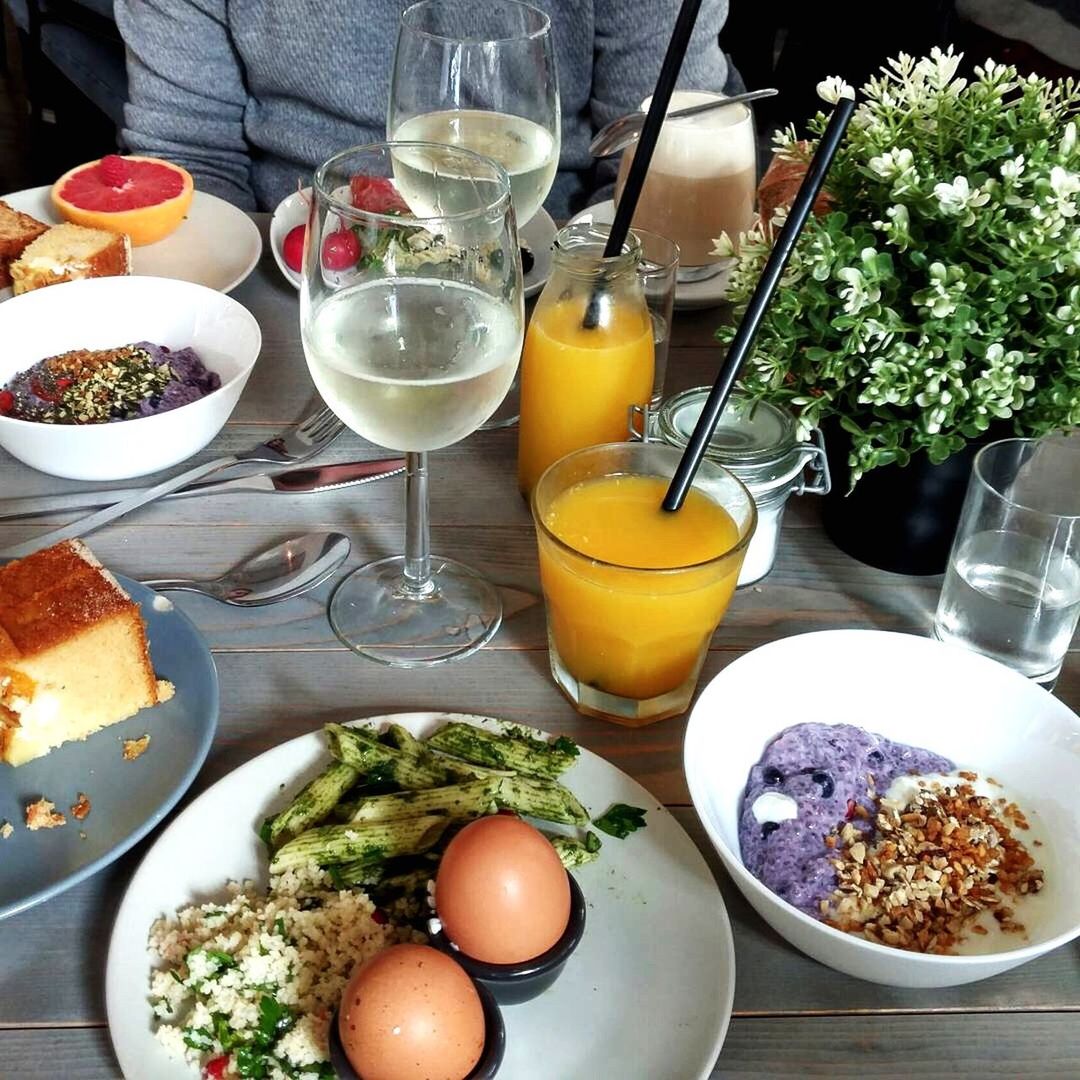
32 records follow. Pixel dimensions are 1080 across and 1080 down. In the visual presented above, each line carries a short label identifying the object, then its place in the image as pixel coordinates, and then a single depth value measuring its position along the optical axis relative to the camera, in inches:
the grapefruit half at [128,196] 60.8
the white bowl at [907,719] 31.6
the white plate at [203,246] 60.0
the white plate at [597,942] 27.2
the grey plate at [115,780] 31.0
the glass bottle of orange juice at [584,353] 43.6
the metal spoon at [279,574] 41.4
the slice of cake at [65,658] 34.5
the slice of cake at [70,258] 55.6
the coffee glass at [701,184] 59.9
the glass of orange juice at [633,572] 35.3
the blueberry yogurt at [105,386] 46.9
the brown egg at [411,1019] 24.5
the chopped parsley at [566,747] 34.2
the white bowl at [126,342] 44.2
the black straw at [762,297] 31.5
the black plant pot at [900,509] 42.0
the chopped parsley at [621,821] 32.4
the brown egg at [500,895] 27.0
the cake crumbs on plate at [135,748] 34.6
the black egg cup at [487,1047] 25.2
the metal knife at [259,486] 45.1
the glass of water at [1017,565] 38.5
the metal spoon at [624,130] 58.9
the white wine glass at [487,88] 47.7
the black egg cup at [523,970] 27.1
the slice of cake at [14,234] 58.1
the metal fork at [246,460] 42.9
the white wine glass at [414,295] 33.7
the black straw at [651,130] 38.3
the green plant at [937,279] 36.2
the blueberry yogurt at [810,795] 31.0
